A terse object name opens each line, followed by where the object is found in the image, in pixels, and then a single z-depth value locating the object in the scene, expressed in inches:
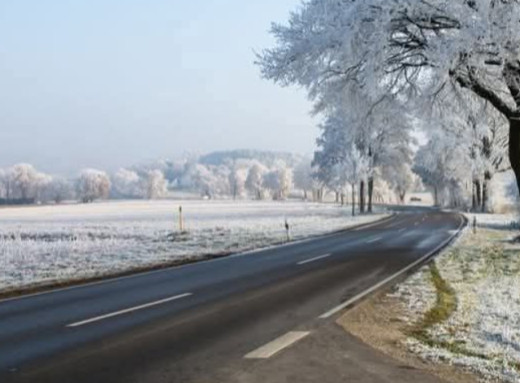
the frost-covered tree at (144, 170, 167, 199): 7701.8
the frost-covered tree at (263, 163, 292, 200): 7701.8
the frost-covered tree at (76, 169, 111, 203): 7406.5
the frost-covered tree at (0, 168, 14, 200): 7322.8
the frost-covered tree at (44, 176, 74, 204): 7322.8
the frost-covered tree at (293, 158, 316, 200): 7081.7
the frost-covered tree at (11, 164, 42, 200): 7239.2
